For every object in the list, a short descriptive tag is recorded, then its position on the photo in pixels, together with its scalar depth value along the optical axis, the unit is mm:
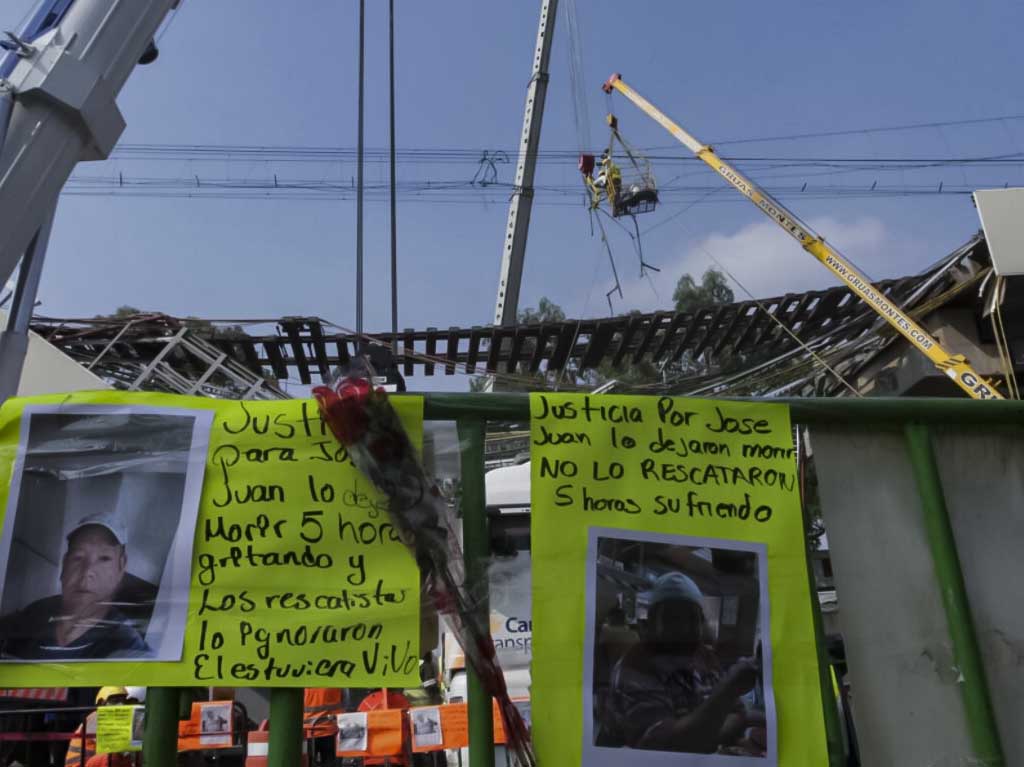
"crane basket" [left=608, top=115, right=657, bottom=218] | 18000
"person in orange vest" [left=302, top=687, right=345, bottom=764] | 6117
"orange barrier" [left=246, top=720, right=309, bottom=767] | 4830
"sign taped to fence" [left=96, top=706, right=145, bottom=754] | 5152
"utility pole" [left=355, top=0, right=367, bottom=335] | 5667
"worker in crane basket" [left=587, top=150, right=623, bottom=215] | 18391
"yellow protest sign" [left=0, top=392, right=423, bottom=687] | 1827
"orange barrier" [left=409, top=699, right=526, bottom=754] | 4930
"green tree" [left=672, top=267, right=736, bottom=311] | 35344
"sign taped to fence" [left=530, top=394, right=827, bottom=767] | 1882
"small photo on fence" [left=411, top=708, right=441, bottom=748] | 5508
